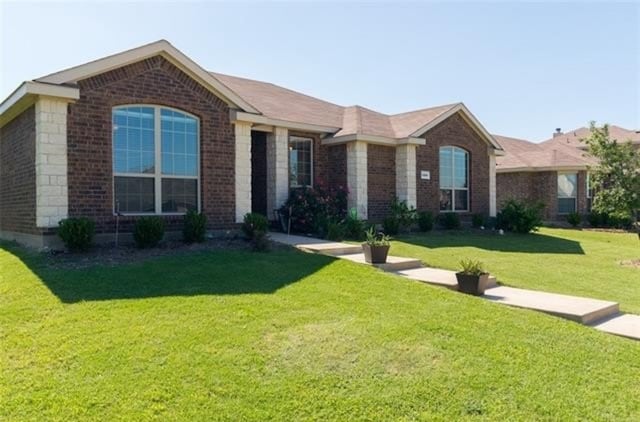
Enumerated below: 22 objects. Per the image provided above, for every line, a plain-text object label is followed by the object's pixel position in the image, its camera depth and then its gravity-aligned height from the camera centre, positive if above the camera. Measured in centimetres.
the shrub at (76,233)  883 -43
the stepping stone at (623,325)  575 -154
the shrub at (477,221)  1831 -50
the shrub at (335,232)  1266 -63
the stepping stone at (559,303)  624 -139
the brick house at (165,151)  945 +152
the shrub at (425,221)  1608 -43
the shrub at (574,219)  2250 -54
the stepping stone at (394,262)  898 -107
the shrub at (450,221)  1720 -46
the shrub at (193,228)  1038 -41
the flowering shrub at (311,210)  1337 -2
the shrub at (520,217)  1728 -33
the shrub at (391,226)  1485 -55
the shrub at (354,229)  1323 -58
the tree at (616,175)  1290 +94
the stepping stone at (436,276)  787 -123
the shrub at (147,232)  966 -46
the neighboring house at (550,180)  2353 +146
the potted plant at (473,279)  735 -113
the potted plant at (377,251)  907 -82
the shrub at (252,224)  1100 -35
